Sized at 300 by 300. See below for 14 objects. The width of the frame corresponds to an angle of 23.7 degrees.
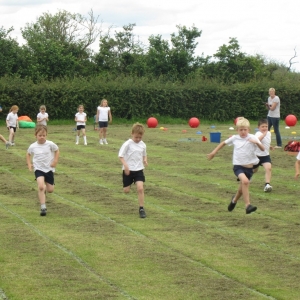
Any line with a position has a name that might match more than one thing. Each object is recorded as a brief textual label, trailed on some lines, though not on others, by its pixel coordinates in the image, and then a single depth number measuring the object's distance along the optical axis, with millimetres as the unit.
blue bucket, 27422
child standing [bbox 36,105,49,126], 27656
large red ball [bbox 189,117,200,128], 38938
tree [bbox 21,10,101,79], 52906
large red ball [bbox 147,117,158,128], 38772
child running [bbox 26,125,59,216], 12430
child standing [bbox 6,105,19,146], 26314
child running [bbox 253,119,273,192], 14562
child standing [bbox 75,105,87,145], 27144
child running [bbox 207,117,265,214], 12406
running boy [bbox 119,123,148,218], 12078
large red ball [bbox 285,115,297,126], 37938
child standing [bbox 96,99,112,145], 27141
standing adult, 24047
